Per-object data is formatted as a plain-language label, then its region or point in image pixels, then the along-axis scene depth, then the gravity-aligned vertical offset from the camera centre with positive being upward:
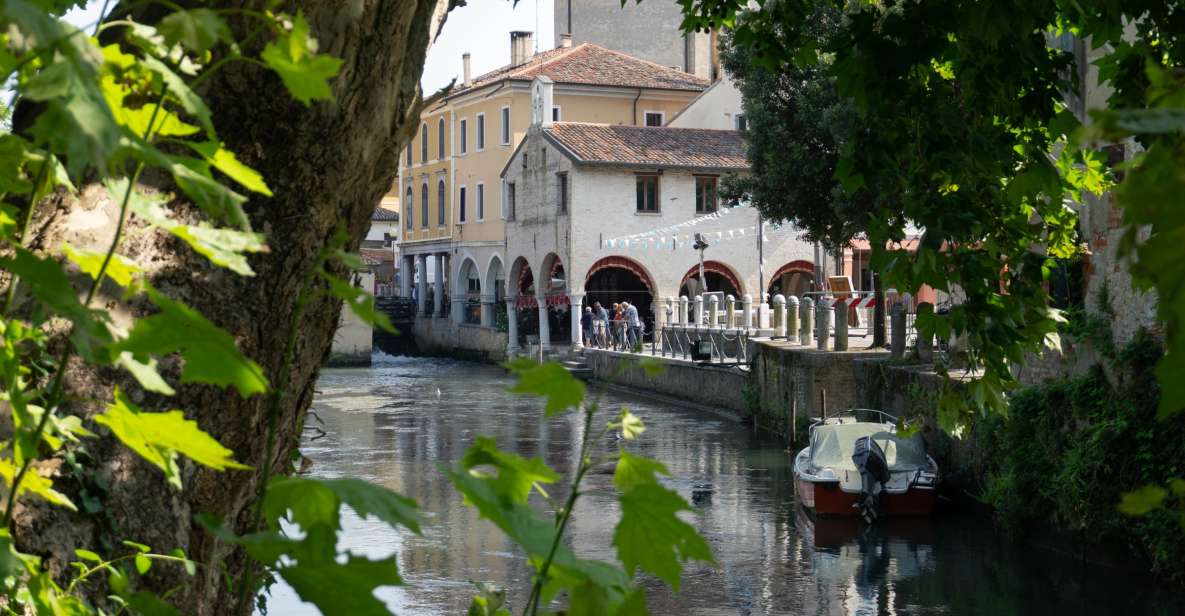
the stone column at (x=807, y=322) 25.27 -0.44
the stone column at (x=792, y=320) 26.59 -0.42
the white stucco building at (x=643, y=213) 38.62 +2.36
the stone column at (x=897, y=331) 19.81 -0.49
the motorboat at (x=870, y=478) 16.00 -2.06
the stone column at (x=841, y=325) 22.80 -0.45
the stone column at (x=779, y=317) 28.28 -0.39
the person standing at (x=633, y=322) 35.34 -0.57
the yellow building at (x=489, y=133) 44.94 +5.59
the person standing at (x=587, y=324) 37.75 -0.67
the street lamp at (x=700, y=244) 33.72 +1.30
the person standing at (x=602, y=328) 36.28 -0.75
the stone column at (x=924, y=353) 19.25 -0.77
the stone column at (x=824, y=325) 23.84 -0.46
